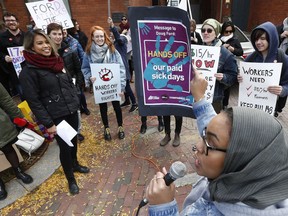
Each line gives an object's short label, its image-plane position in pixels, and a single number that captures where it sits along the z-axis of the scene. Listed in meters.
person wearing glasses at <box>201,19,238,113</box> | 3.05
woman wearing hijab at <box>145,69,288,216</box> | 0.85
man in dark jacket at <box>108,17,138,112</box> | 4.93
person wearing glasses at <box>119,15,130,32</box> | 8.20
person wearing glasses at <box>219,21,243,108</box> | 4.98
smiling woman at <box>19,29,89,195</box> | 2.54
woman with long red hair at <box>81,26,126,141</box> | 3.88
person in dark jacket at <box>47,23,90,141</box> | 3.66
